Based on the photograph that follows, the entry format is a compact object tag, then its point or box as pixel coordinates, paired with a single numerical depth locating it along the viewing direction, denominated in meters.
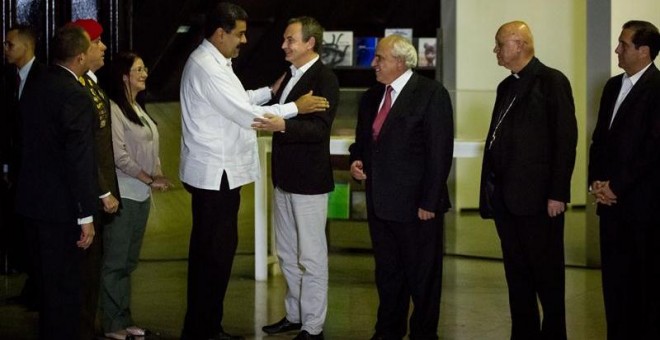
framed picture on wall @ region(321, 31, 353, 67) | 11.55
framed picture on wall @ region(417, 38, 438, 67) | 12.05
